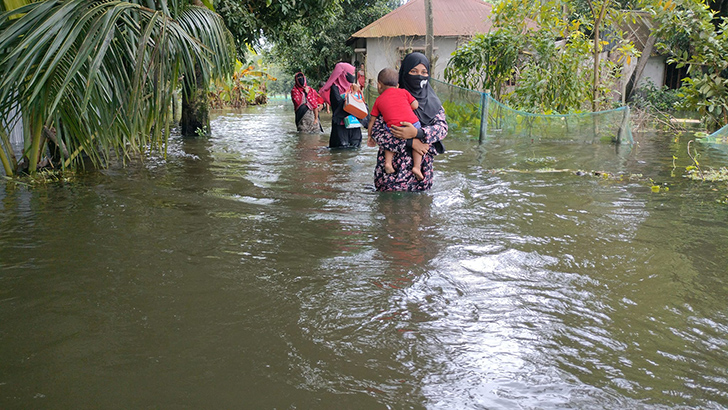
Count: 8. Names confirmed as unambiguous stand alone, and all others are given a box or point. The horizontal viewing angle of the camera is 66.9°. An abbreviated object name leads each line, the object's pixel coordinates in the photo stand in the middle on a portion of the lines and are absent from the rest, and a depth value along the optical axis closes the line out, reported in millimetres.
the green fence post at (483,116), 10344
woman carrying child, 5547
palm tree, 3285
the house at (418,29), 21219
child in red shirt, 5484
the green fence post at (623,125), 9259
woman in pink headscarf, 10242
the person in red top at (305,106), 12688
